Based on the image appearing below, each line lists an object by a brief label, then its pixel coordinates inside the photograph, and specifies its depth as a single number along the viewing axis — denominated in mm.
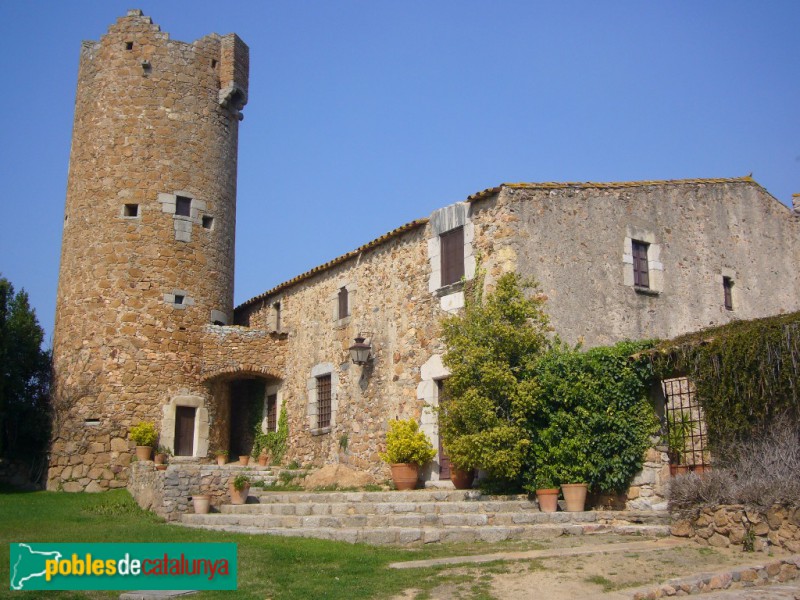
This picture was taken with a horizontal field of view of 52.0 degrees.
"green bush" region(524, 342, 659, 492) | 12617
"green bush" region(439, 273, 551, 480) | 13031
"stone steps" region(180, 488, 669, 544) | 10664
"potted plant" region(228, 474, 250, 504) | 13953
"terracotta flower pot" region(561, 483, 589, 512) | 12430
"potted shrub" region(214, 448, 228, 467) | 20031
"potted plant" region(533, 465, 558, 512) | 12375
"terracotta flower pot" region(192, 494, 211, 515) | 13500
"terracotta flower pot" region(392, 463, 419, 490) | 14820
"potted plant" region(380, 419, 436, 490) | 14836
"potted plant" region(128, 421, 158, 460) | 18469
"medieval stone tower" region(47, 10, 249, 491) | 18844
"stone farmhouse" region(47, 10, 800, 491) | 14906
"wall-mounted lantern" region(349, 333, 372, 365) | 17047
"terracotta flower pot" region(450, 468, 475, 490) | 14078
